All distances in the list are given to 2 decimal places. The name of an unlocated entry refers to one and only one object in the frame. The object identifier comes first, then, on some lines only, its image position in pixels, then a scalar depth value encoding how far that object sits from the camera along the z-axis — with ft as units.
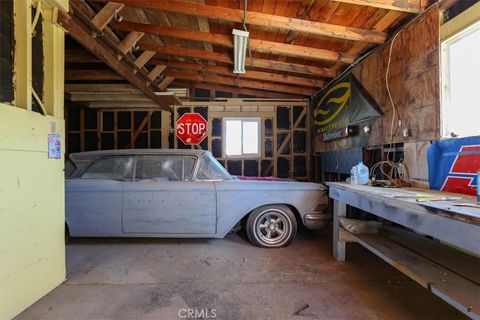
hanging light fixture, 12.60
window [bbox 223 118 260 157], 23.94
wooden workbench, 5.20
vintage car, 12.30
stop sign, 23.38
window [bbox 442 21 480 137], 8.97
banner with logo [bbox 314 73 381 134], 14.07
